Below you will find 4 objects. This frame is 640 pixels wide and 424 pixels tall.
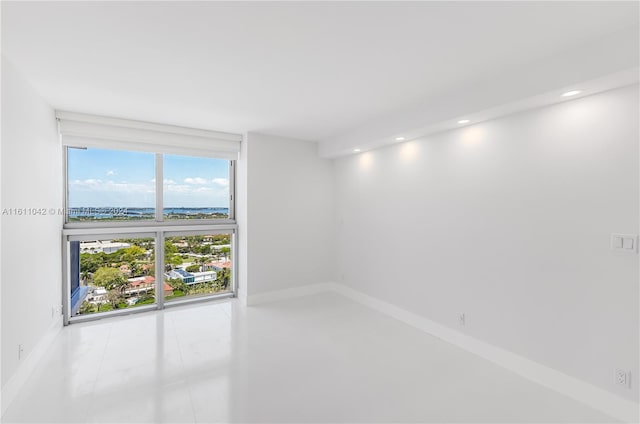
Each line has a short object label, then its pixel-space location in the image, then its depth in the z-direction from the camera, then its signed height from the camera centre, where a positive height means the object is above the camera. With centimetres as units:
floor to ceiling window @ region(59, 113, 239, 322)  381 -20
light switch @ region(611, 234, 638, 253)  202 -24
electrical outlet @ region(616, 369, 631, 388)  203 -120
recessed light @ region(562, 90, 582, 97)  215 +87
